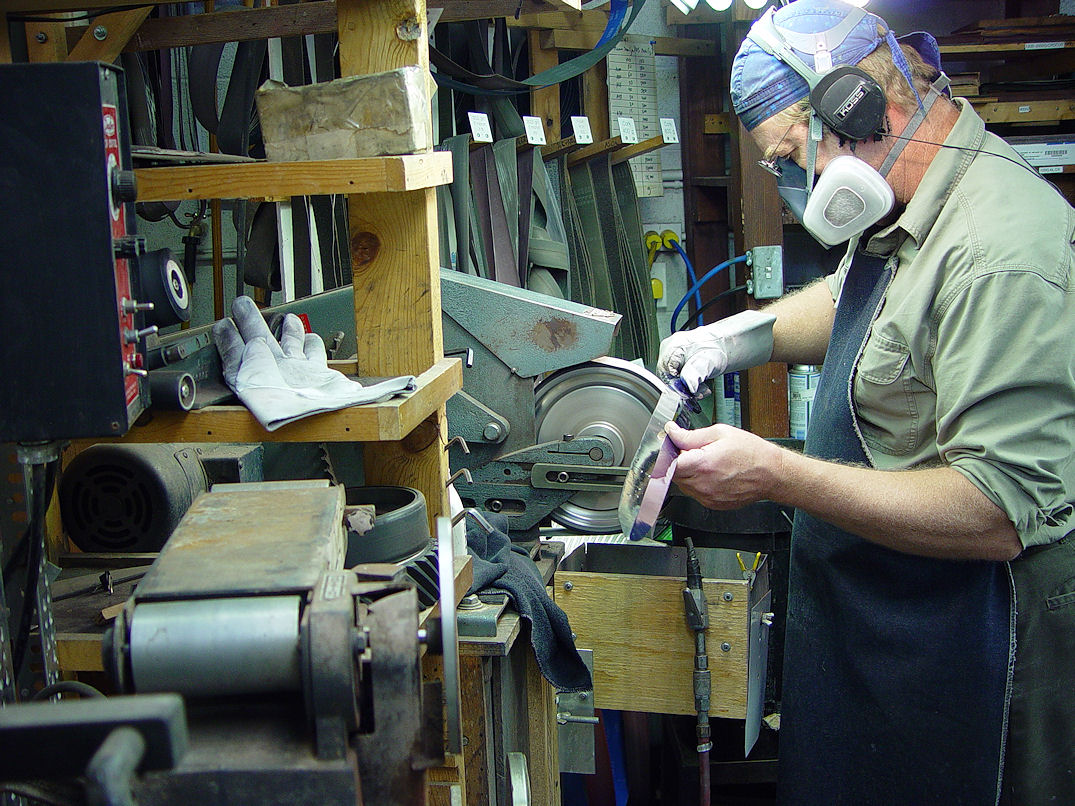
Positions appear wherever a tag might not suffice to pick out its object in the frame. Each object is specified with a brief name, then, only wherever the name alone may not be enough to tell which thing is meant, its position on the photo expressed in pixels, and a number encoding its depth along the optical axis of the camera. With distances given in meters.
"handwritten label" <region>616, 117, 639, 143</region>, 4.06
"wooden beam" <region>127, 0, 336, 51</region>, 1.79
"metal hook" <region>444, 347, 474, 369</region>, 2.12
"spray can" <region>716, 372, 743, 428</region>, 3.96
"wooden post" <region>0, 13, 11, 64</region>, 1.31
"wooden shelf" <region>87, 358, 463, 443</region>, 1.17
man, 1.38
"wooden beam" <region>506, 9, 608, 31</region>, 4.04
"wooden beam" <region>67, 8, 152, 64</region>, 1.67
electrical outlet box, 3.19
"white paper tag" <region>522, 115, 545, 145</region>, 3.67
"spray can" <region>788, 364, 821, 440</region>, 3.24
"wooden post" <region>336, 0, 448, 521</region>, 1.41
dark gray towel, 1.60
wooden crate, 1.98
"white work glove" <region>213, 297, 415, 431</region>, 1.17
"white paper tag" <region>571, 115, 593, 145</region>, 3.88
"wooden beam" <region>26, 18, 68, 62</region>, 1.49
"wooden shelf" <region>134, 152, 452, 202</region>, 1.17
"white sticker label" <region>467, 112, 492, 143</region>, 3.42
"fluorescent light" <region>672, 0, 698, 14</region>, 2.55
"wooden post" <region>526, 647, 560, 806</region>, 1.79
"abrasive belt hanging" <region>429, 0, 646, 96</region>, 3.18
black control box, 0.88
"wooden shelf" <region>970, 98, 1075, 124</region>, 3.36
